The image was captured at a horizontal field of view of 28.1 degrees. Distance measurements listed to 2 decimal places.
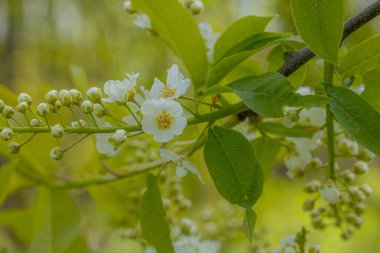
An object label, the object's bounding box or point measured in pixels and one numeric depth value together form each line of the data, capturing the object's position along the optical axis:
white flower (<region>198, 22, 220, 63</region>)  0.30
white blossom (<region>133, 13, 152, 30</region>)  0.30
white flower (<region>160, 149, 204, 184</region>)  0.25
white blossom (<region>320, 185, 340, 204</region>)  0.28
